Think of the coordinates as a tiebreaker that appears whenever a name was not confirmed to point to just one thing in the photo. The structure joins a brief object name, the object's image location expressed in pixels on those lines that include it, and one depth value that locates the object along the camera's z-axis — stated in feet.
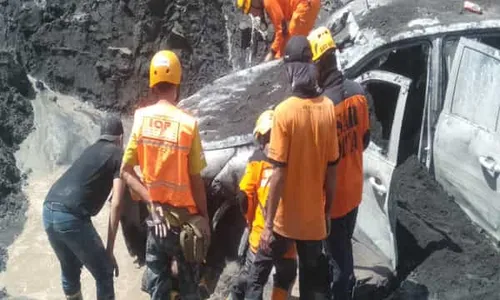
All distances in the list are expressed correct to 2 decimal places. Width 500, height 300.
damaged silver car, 19.29
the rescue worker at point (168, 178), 16.20
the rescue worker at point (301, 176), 15.30
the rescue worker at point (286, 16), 23.73
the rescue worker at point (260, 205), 16.44
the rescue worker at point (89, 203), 17.58
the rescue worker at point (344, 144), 16.75
